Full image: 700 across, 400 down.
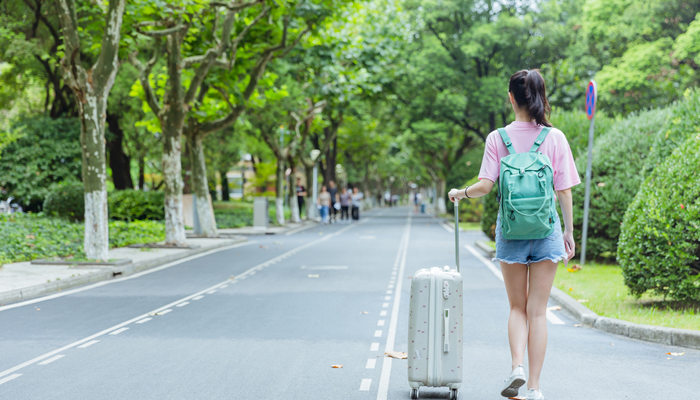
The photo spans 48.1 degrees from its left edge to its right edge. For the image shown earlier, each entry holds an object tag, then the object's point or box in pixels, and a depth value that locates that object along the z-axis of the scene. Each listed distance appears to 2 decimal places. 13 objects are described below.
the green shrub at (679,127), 11.58
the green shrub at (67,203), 27.88
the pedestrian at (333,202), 42.94
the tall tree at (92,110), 15.27
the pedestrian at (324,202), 39.32
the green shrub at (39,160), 31.84
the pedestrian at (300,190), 40.15
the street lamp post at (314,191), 42.62
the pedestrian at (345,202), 44.88
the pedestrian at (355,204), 45.06
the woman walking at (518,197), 5.08
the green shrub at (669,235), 8.92
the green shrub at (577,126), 18.63
